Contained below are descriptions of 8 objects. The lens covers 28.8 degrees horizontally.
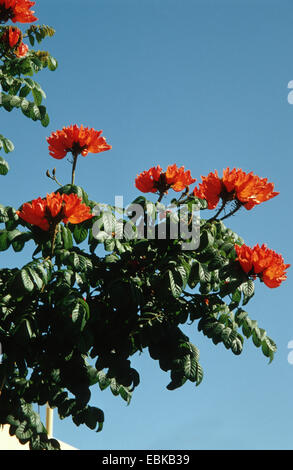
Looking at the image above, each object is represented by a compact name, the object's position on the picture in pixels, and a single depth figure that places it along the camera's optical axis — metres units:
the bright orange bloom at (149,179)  3.30
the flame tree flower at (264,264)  2.91
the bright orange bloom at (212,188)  3.09
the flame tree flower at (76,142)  3.23
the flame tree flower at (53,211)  2.74
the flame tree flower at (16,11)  3.55
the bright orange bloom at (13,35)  3.63
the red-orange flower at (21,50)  3.76
